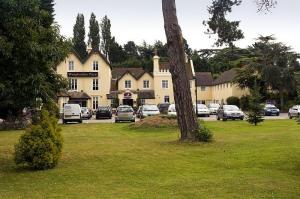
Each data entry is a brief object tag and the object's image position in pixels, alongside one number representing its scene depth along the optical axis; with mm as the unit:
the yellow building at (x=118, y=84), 76125
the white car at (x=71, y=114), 44469
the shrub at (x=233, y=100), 75719
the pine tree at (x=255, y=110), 34531
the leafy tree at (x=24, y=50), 12492
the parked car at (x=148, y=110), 47850
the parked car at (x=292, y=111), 44978
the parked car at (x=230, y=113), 43938
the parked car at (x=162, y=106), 60825
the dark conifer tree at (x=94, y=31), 119688
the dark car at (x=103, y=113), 54419
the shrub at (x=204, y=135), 20609
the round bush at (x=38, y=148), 13453
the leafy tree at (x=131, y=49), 135375
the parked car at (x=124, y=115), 44594
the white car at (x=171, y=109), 46906
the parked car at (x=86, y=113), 56897
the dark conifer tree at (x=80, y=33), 116562
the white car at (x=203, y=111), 54781
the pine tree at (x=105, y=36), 123312
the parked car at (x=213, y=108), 63781
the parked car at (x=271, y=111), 56344
